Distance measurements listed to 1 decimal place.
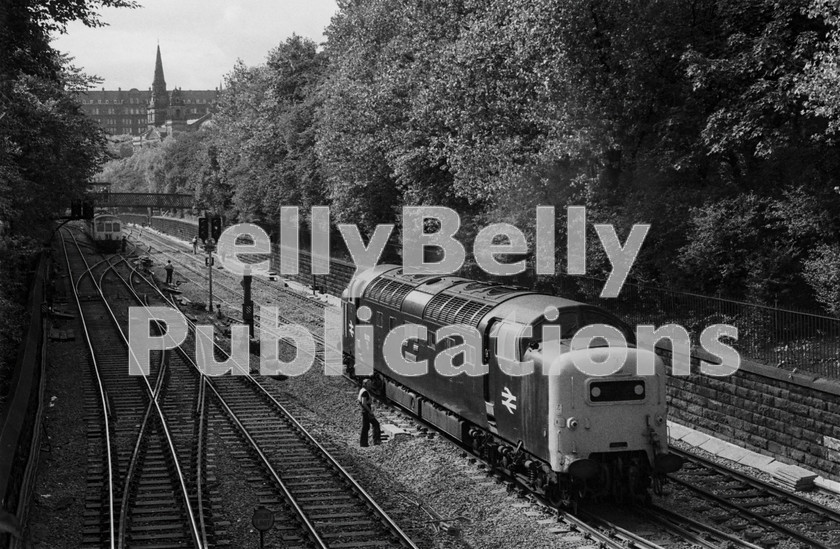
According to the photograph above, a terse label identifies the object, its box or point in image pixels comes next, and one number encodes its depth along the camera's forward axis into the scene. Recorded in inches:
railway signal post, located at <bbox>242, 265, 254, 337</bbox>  1299.2
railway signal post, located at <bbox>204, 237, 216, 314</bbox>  1553.9
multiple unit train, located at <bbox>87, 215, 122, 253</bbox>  2765.7
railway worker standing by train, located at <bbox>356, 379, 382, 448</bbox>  764.6
